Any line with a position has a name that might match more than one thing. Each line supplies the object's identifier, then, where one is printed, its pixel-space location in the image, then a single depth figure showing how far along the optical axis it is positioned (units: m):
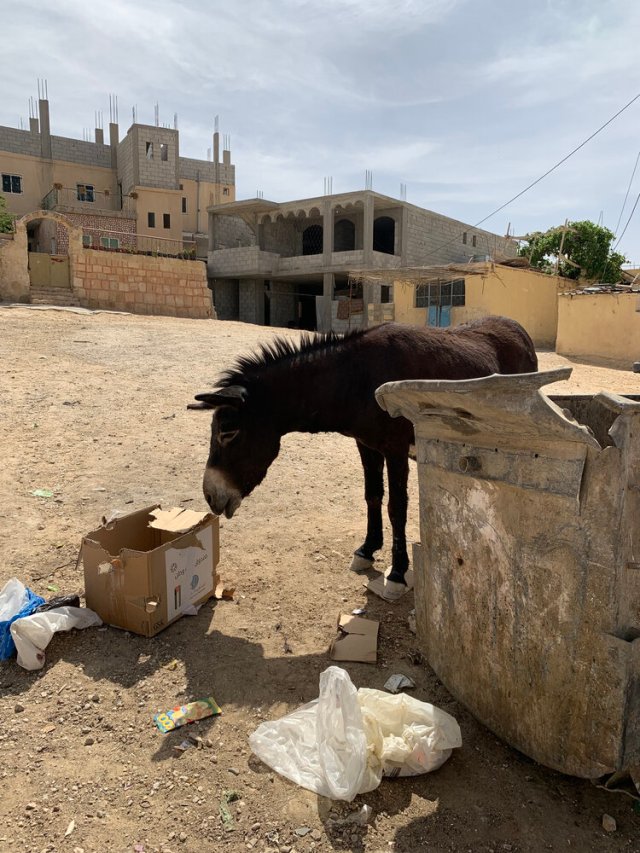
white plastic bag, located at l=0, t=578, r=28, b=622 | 2.88
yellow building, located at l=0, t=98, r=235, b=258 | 31.17
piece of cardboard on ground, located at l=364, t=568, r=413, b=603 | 3.48
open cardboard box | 2.90
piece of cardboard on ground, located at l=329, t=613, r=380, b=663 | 2.82
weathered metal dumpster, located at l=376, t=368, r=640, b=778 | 1.66
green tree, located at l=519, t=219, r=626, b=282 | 24.62
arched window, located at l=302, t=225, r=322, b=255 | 29.84
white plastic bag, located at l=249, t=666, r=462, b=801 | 1.95
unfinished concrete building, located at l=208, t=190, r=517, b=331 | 25.54
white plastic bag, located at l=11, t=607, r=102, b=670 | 2.67
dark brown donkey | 3.20
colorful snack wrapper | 2.34
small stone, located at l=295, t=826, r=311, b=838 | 1.82
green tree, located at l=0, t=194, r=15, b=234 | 26.98
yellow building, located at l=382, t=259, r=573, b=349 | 18.39
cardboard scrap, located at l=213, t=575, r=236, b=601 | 3.44
